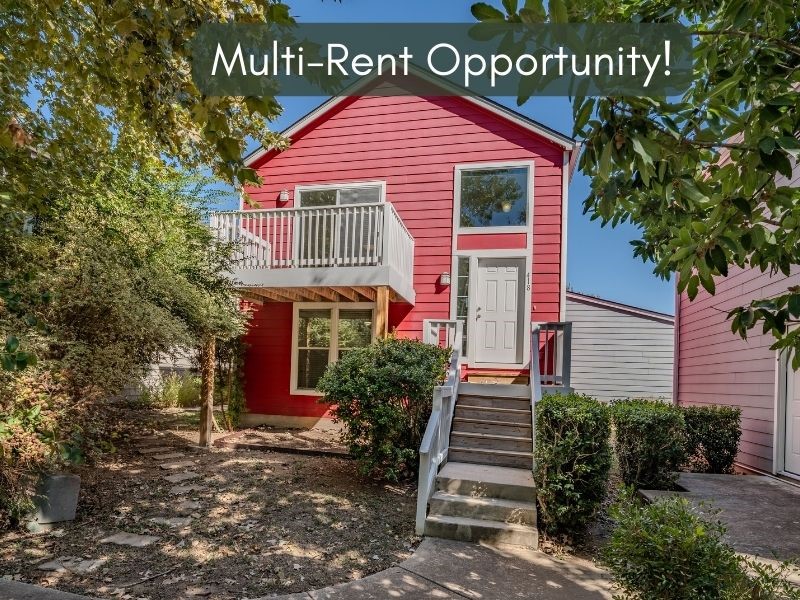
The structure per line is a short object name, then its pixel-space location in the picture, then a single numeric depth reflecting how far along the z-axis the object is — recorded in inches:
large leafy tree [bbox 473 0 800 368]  73.6
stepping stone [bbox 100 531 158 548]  156.0
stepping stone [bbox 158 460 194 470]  248.8
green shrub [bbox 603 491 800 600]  88.9
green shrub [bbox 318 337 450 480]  225.0
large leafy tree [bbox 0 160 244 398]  193.6
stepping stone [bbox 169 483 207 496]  209.3
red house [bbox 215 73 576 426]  322.0
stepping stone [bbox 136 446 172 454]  275.7
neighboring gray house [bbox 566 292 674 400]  474.6
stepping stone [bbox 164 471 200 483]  226.7
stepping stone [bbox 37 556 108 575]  136.0
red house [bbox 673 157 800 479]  246.7
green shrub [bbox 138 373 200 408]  446.3
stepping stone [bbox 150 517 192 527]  173.9
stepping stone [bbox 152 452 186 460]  264.9
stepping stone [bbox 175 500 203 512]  189.0
